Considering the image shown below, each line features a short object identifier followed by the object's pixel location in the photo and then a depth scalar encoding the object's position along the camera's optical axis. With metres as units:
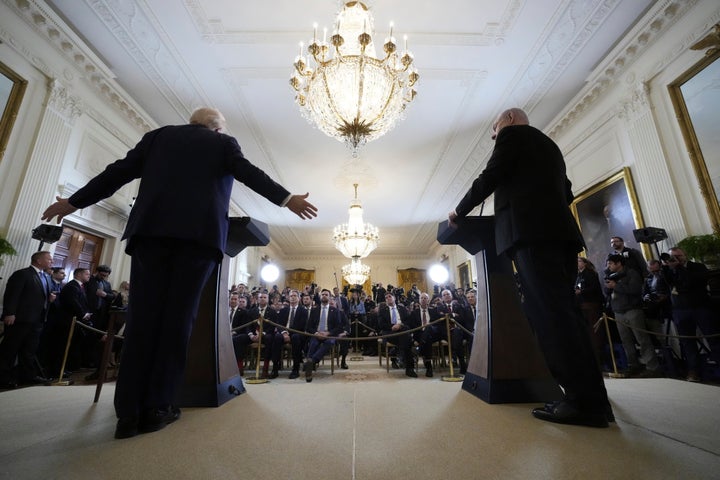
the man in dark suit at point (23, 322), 3.21
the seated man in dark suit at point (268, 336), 4.39
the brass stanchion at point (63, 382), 3.14
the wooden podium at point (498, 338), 1.65
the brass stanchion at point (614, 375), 3.39
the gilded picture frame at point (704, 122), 3.55
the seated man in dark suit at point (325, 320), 5.50
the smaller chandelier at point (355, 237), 8.56
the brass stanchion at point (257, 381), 2.89
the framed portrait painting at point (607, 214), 4.61
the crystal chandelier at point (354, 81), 3.63
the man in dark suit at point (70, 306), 3.98
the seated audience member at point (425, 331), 4.47
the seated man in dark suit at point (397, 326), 4.25
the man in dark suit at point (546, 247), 1.28
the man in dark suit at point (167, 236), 1.22
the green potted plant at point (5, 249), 3.34
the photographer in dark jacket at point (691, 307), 3.15
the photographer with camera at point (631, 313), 3.59
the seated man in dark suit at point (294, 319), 5.07
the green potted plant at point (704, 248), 3.39
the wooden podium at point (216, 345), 1.61
